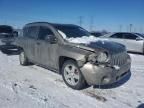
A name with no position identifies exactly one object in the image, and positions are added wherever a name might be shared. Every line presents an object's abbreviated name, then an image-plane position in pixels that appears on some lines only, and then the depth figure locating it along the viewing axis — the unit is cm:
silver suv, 271
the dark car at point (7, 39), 646
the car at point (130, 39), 742
